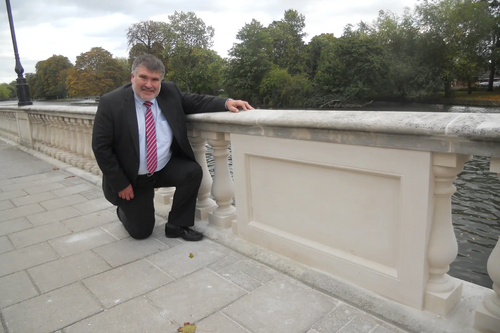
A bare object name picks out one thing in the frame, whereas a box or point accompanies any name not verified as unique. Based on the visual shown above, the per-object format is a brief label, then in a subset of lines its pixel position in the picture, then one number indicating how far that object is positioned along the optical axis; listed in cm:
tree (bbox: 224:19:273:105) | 5581
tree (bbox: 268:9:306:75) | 6456
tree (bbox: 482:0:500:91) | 4231
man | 314
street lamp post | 1062
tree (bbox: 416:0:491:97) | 4325
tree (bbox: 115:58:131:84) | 6266
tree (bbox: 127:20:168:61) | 6550
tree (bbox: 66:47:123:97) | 5916
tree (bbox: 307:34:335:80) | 6216
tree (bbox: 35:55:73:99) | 8062
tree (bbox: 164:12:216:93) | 6975
